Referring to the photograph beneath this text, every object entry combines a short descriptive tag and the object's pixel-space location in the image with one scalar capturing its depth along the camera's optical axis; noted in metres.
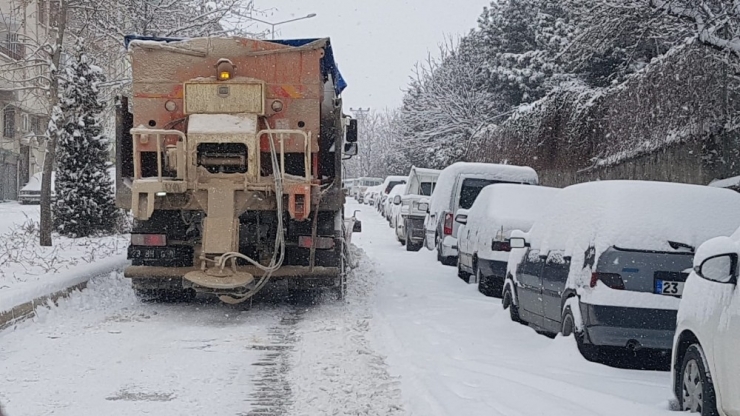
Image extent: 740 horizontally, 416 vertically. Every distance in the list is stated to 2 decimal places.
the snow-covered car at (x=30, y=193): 34.78
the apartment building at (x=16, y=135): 34.84
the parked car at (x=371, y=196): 50.81
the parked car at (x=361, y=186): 65.88
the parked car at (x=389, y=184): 35.09
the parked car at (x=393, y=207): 27.22
